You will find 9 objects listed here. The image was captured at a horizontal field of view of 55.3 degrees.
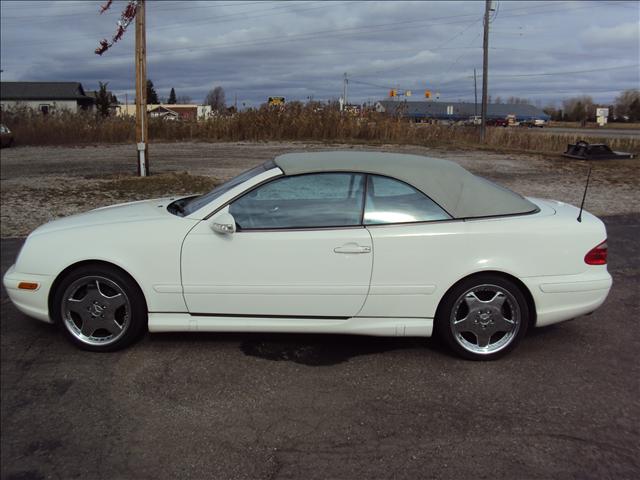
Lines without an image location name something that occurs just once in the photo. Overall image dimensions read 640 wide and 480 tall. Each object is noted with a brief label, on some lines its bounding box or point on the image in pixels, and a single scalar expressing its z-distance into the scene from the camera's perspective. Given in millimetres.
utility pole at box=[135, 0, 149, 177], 11227
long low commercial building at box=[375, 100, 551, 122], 103331
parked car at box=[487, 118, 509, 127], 80600
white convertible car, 4086
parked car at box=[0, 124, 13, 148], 24266
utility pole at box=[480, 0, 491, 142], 31734
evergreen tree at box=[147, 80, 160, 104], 90438
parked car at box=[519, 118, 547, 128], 86431
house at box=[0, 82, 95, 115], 70062
